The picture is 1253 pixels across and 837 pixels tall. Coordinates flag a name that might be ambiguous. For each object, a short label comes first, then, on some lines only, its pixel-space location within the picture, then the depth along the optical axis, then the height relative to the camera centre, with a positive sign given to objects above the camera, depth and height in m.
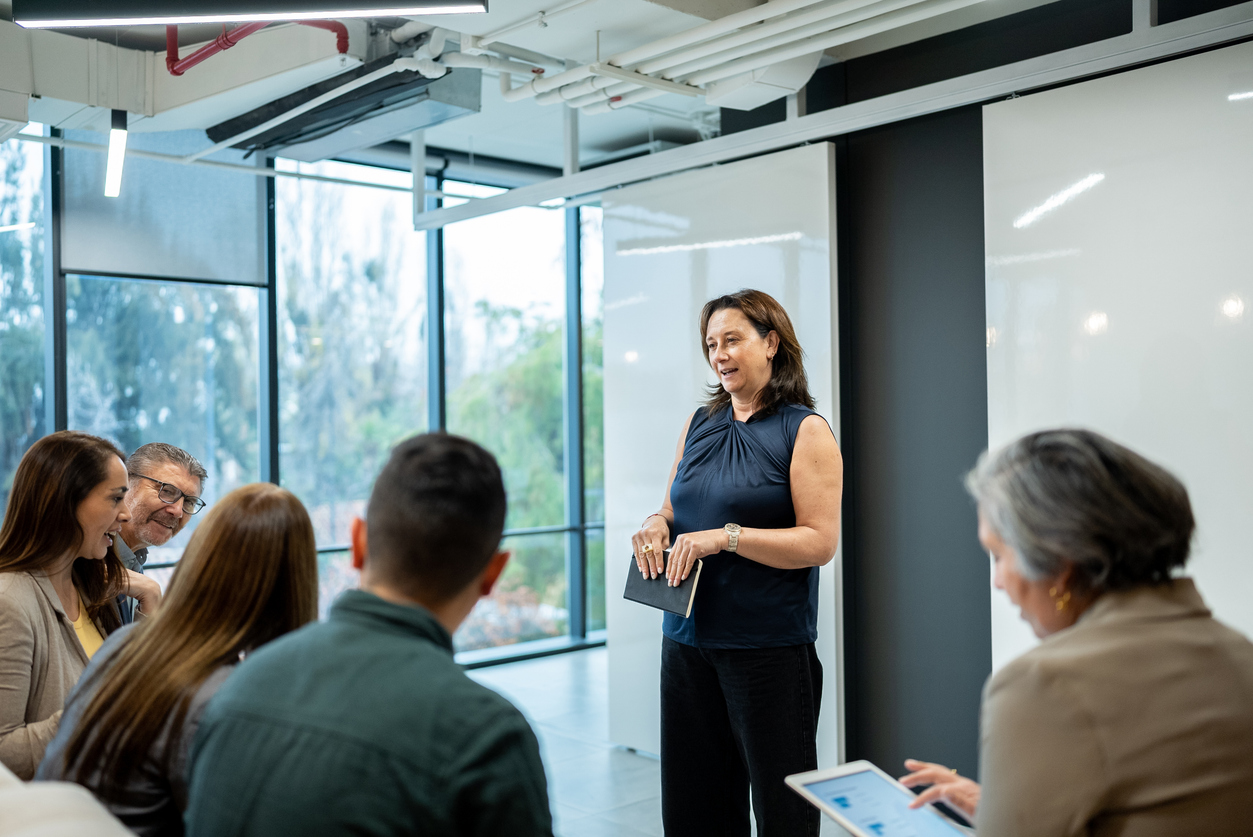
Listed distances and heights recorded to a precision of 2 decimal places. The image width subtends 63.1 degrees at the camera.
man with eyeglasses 2.76 -0.21
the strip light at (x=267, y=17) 2.14 +0.86
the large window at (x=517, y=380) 6.73 +0.23
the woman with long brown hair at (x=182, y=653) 1.47 -0.36
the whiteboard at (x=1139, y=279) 2.85 +0.38
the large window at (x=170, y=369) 5.16 +0.26
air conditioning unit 3.98 +1.26
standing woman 2.50 -0.45
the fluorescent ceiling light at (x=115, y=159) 3.78 +0.97
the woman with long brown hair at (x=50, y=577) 2.00 -0.35
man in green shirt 1.07 -0.34
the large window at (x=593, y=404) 7.17 +0.06
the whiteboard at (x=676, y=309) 3.89 +0.43
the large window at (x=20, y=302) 4.94 +0.57
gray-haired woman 1.17 -0.32
